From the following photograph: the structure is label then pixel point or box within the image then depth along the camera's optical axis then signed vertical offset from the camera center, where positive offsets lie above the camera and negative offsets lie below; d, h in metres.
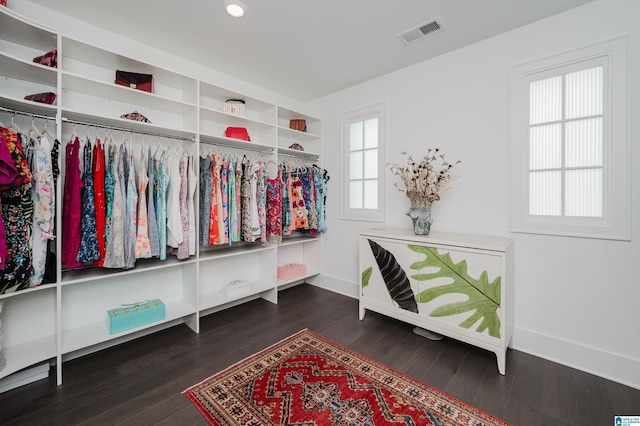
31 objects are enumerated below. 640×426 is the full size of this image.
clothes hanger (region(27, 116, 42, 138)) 1.71 +0.55
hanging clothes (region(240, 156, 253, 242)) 2.79 +0.11
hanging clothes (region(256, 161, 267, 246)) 2.86 +0.12
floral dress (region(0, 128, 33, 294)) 1.52 -0.05
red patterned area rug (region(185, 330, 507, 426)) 1.47 -1.13
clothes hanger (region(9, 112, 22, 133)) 1.67 +0.53
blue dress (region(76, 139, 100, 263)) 1.84 -0.09
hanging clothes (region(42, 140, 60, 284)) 1.72 -0.26
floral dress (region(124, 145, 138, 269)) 2.01 -0.04
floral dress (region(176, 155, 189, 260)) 2.30 +0.02
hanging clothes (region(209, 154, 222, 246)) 2.51 +0.04
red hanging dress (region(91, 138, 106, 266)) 1.91 +0.12
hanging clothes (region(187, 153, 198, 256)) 2.35 +0.11
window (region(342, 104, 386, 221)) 3.12 +0.61
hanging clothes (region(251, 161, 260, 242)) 2.79 +0.02
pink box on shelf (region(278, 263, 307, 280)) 3.35 -0.75
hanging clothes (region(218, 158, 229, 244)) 2.58 +0.12
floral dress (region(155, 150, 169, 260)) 2.21 +0.06
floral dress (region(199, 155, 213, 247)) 2.50 +0.14
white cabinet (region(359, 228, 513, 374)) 1.90 -0.57
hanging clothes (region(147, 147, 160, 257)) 2.14 -0.02
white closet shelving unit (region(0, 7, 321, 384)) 1.77 +0.65
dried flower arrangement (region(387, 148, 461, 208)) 2.43 +0.33
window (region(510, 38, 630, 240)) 1.82 +0.51
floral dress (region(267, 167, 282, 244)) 3.04 +0.07
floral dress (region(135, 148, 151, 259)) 2.07 -0.09
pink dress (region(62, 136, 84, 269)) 1.79 +0.00
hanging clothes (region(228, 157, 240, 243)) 2.65 +0.07
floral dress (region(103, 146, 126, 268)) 1.94 -0.08
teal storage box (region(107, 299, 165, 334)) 2.05 -0.82
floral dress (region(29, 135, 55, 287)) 1.63 +0.03
